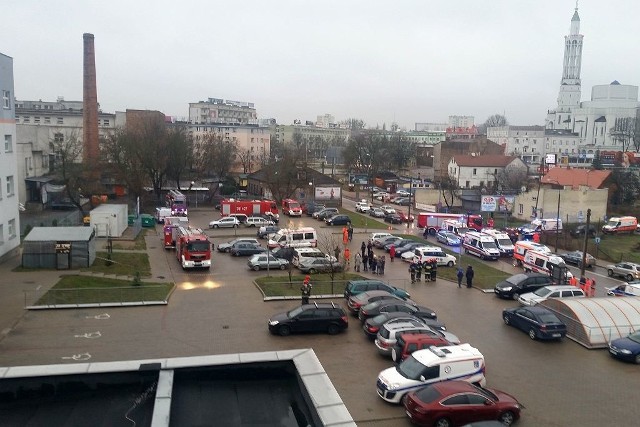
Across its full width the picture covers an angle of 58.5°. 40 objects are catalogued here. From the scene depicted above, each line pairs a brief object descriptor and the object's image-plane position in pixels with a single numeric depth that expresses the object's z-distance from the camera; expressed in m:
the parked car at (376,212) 51.60
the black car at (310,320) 19.47
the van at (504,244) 35.72
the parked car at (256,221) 45.09
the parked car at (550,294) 23.22
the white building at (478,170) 74.50
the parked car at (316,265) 28.78
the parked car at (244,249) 33.19
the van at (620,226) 46.12
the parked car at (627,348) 17.78
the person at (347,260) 30.66
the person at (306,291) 22.44
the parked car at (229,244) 34.06
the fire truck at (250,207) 48.16
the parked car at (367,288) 23.41
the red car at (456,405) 12.80
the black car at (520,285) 25.27
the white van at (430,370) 14.36
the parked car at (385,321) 18.91
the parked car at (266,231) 39.78
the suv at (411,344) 16.55
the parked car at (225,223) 43.82
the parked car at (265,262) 29.50
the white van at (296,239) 34.75
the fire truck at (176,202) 48.02
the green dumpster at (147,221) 44.88
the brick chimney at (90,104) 66.06
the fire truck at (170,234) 34.94
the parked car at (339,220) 46.19
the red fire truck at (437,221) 43.91
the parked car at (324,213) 48.57
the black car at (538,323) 19.50
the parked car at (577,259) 34.31
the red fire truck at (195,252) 28.81
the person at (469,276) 27.14
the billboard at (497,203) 48.75
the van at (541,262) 29.65
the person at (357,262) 30.34
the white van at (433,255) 31.75
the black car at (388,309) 20.31
